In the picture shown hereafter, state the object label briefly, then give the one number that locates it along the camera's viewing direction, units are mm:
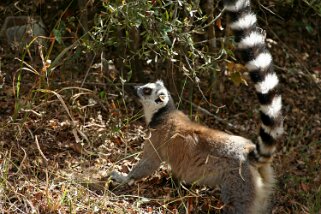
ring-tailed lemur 9281
